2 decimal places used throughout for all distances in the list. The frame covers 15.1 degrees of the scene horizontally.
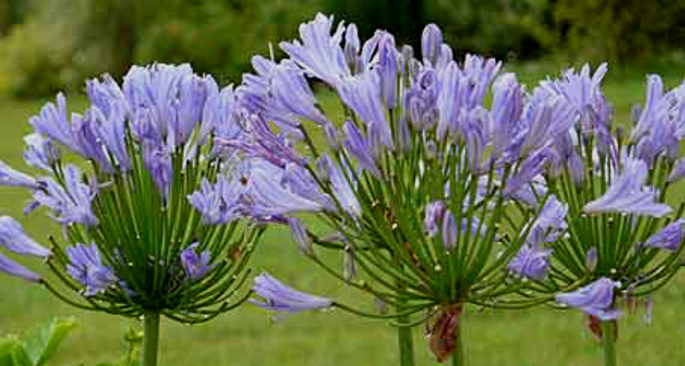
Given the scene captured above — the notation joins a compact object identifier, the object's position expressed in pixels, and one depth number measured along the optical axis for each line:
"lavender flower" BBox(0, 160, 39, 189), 1.44
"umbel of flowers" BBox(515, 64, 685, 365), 1.37
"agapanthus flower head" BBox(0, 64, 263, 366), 1.40
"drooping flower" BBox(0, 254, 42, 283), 1.43
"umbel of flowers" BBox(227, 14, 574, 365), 1.33
